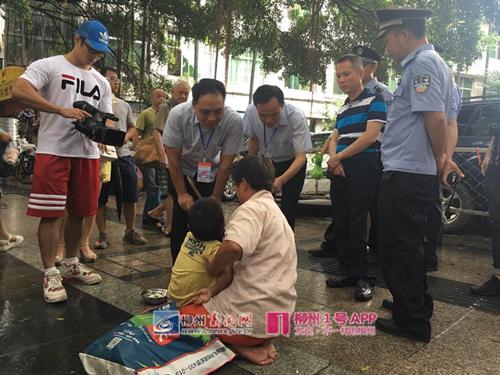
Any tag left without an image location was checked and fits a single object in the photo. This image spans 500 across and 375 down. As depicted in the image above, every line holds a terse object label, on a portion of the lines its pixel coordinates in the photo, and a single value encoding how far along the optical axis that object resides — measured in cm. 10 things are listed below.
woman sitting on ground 240
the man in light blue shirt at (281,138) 339
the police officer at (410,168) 272
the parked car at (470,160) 580
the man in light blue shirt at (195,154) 324
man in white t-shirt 324
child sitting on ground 269
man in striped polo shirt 364
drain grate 356
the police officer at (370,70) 398
